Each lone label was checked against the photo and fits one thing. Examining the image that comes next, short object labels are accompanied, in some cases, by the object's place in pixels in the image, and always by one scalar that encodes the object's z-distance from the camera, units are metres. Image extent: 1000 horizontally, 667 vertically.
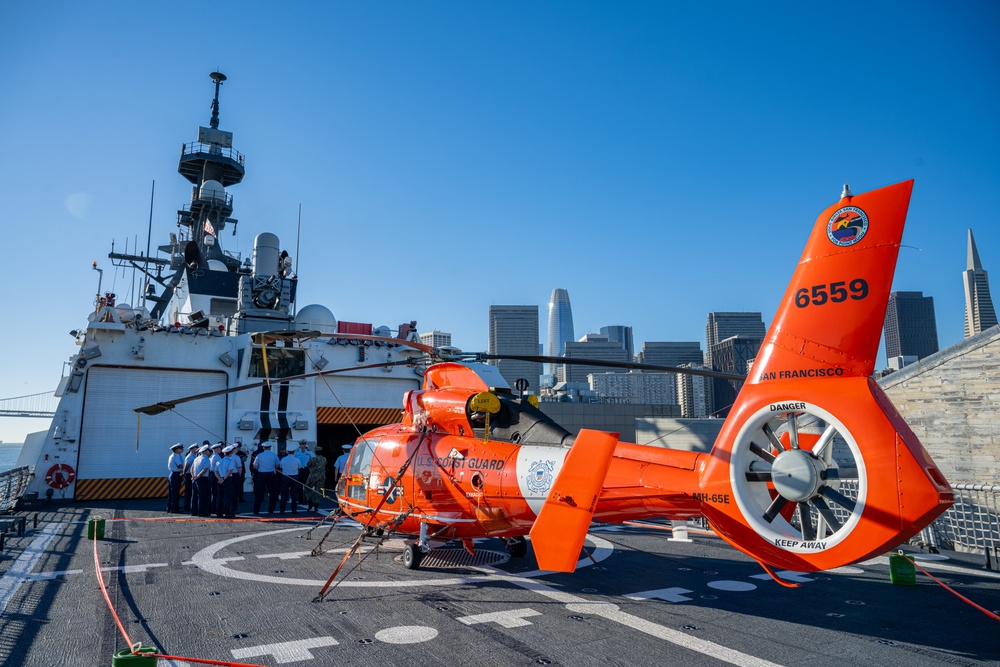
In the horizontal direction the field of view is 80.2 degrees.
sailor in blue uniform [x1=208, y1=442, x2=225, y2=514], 16.27
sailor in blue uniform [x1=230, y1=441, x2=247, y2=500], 16.62
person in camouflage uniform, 19.16
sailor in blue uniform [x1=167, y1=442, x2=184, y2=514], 16.81
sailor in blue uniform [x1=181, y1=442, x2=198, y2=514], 17.14
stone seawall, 15.34
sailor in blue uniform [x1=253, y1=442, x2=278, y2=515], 17.23
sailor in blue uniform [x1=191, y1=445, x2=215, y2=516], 16.28
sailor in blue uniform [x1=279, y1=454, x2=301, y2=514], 17.25
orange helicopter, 5.43
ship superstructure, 19.47
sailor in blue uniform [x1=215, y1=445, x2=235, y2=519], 16.16
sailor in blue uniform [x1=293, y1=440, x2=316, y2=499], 18.05
